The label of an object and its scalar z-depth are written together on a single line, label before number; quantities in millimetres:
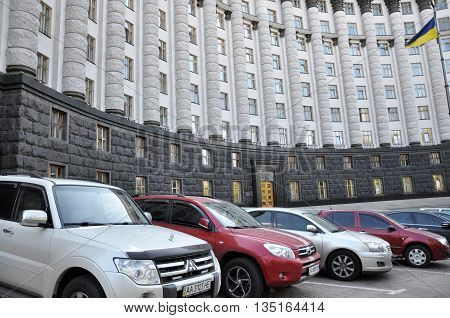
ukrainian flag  21594
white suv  4199
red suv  6219
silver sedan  8555
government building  16266
